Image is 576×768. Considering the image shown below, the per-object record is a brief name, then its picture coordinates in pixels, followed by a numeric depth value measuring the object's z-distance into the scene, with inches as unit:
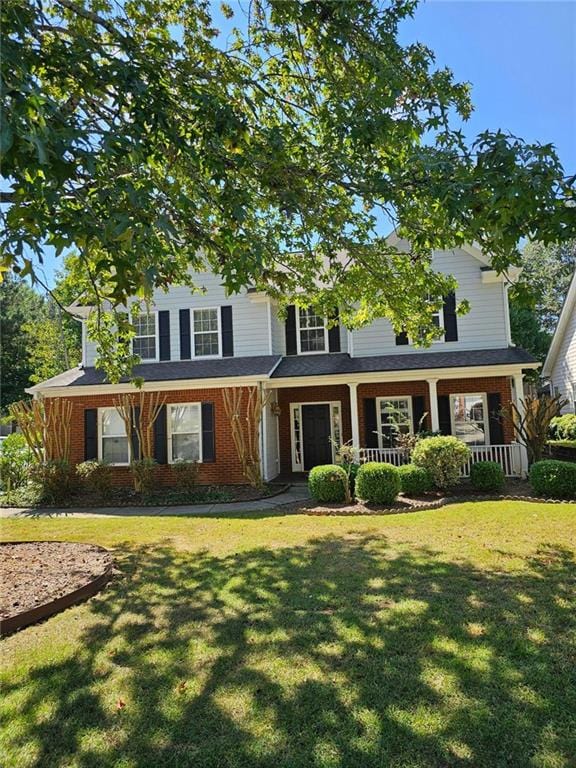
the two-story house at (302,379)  545.0
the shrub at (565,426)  624.7
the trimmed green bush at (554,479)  391.9
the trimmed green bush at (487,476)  433.4
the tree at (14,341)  1270.9
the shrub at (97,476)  510.0
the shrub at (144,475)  510.6
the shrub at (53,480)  493.4
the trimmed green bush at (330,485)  428.5
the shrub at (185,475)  513.7
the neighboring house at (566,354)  718.5
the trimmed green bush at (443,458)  436.8
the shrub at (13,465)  539.2
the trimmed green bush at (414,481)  429.7
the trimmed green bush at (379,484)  406.0
